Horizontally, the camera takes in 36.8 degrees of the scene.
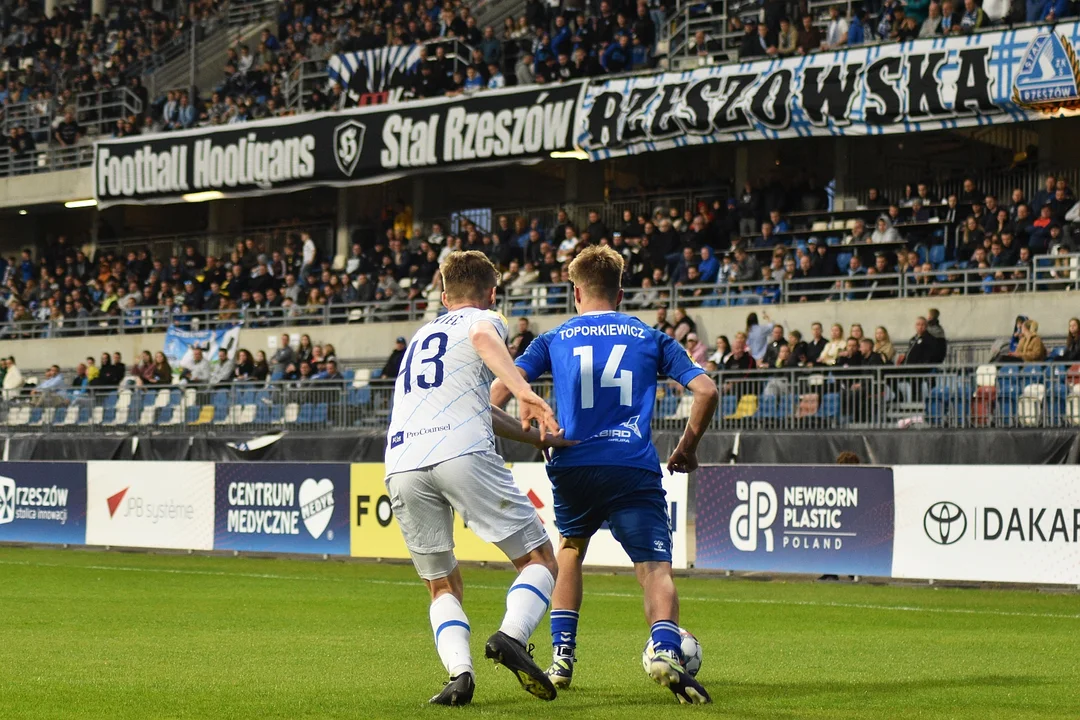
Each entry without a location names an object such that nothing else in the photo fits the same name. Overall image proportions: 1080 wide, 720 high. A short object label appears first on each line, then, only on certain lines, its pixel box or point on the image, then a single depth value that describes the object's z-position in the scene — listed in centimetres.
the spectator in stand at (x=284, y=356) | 3180
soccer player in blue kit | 771
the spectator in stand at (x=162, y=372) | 3350
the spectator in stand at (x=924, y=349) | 2322
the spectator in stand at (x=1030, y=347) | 2197
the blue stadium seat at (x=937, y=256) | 2675
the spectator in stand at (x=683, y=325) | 2622
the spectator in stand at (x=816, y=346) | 2450
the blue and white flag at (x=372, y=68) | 3597
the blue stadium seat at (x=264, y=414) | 2859
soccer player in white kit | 732
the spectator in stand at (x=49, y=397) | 3281
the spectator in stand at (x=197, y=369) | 3366
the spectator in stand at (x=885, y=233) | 2747
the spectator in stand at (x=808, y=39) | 2855
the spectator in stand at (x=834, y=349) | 2409
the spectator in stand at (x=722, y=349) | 2531
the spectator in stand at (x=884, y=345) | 2341
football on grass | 769
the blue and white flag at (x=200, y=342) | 3409
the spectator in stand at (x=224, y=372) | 3284
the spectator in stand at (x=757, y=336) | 2616
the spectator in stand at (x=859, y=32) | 2842
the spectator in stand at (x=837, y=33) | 2886
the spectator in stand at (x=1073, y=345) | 2183
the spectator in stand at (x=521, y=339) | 2662
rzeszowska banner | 2591
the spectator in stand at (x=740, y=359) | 2472
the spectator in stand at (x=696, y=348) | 2556
